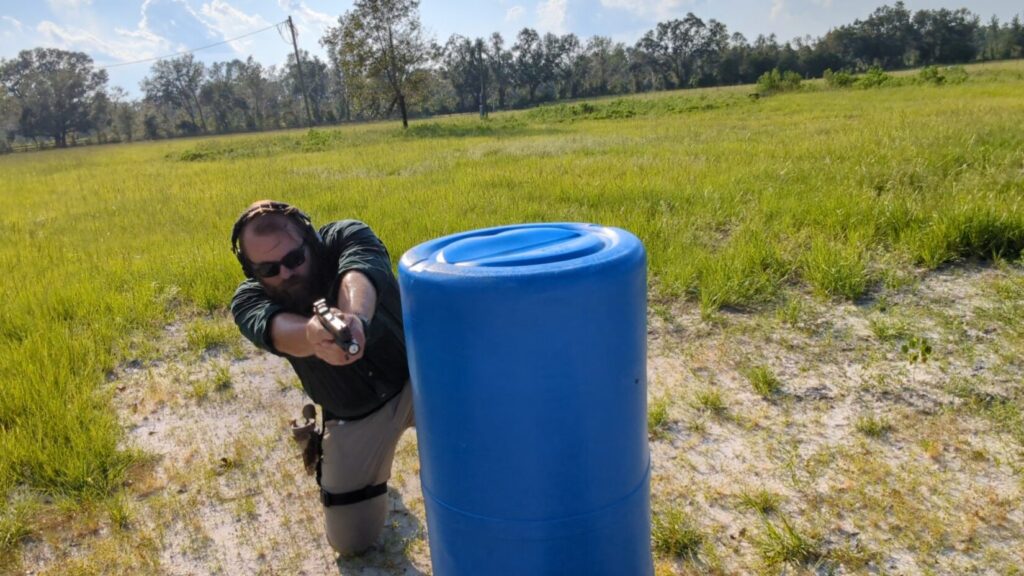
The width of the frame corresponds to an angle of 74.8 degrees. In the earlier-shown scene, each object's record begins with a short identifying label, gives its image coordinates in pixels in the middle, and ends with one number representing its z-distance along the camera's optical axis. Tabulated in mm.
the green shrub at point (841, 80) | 28969
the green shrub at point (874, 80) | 27397
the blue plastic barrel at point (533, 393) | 1366
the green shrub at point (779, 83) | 30203
